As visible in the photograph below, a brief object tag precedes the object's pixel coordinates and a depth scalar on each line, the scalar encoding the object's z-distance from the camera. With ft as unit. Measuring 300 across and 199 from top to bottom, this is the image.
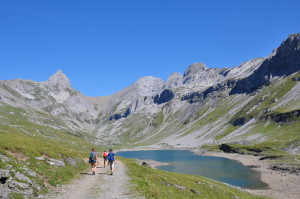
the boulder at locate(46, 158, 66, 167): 118.46
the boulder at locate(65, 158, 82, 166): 138.41
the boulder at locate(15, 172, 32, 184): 79.72
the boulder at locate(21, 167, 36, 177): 89.04
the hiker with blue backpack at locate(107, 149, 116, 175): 123.13
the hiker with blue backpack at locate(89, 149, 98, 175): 122.31
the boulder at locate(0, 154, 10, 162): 89.52
